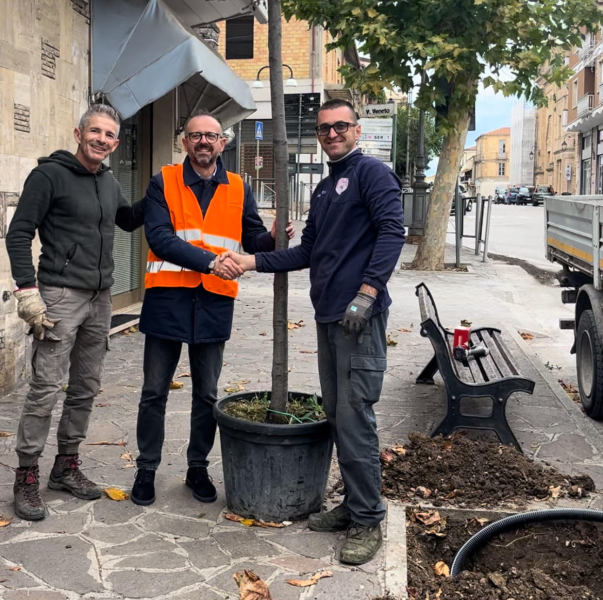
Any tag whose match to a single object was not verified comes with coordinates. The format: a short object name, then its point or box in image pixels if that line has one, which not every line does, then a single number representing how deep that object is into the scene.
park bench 5.16
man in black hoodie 3.86
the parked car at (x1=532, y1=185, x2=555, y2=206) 60.00
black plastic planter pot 3.84
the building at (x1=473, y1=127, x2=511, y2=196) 127.81
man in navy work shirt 3.54
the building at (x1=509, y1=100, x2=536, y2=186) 90.50
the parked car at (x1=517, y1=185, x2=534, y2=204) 64.75
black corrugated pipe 3.70
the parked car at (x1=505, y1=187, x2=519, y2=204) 67.31
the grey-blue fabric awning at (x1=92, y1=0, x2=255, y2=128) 7.68
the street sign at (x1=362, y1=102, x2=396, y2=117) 16.69
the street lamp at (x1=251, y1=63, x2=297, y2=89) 30.36
